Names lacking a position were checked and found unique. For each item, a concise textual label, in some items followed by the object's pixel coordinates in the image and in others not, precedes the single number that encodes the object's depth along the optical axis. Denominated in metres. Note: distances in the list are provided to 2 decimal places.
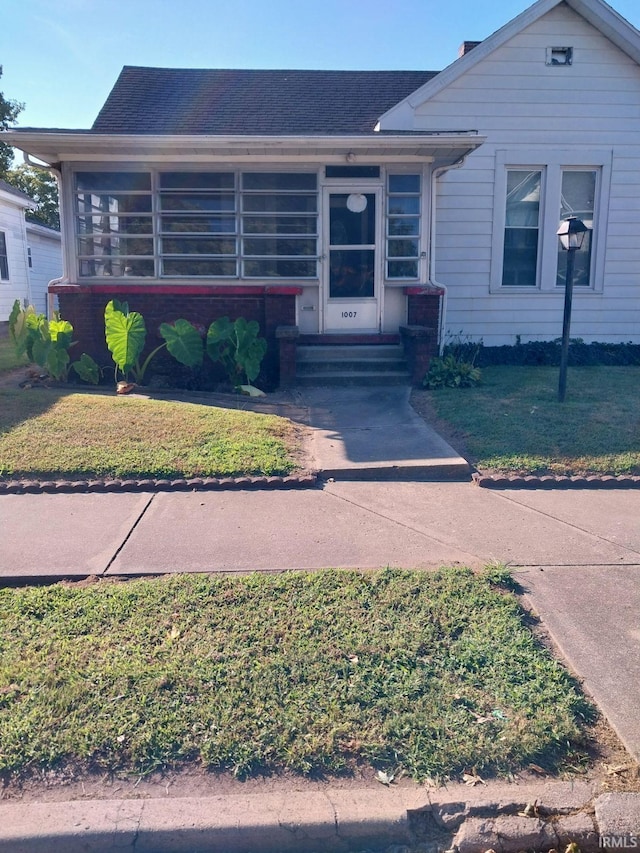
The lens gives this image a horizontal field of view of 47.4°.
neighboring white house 21.17
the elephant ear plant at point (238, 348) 10.16
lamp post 8.50
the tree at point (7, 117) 28.39
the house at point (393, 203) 10.90
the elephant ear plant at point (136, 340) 9.70
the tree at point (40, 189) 35.72
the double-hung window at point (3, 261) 21.16
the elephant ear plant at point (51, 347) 10.05
